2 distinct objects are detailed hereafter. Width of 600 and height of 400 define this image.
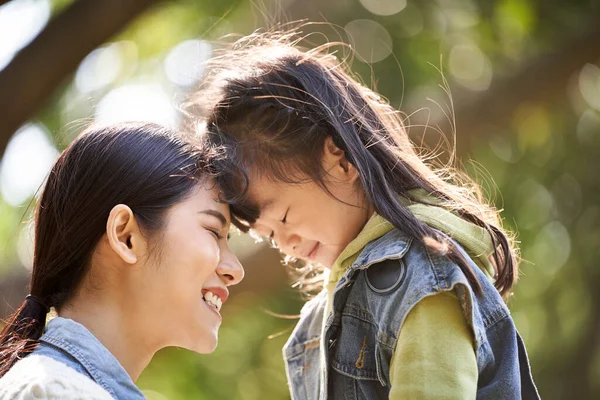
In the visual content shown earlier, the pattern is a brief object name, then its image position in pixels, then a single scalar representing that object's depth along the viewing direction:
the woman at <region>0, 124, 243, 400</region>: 2.07
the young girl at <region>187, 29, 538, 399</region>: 2.02
